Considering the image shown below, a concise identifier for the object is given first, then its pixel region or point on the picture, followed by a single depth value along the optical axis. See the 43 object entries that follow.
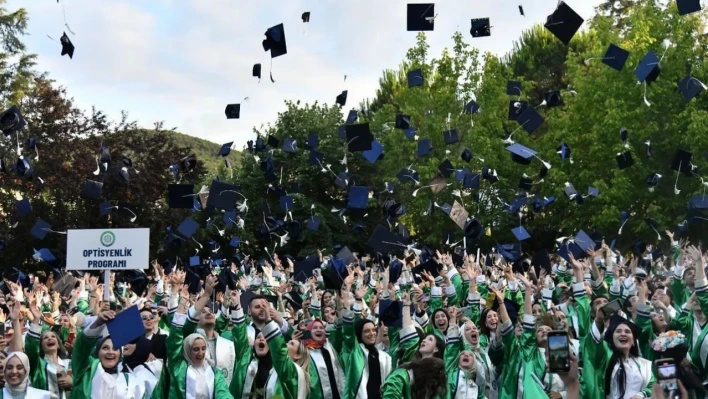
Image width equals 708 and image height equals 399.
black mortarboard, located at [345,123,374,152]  13.88
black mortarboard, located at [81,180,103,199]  17.83
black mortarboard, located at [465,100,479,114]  25.33
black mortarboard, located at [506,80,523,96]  20.08
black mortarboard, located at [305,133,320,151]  19.62
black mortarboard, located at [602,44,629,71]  16.75
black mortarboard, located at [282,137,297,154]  19.80
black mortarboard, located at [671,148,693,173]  17.47
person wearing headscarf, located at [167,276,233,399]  5.70
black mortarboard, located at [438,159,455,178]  19.72
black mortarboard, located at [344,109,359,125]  21.08
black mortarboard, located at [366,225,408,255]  13.00
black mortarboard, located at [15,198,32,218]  18.21
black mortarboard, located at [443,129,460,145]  23.53
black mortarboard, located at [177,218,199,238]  14.61
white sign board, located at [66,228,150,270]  11.27
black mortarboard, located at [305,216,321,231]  18.98
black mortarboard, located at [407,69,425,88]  20.81
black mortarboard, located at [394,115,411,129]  20.80
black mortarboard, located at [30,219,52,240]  16.66
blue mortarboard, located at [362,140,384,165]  15.51
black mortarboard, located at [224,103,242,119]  17.19
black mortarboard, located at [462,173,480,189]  20.70
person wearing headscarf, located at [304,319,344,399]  6.79
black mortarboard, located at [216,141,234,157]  19.27
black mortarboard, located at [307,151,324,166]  19.63
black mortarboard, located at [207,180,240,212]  13.34
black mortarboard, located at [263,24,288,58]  13.03
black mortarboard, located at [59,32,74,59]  14.89
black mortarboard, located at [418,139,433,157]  20.19
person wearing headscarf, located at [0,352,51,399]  5.59
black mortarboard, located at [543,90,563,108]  19.09
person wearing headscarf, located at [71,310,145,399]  5.79
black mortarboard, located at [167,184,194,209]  13.77
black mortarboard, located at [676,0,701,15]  14.35
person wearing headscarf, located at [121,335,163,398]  6.33
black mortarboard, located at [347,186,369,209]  15.23
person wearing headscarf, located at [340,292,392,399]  6.75
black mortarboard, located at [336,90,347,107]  19.69
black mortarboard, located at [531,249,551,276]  12.67
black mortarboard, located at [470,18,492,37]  16.20
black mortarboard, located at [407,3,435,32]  13.90
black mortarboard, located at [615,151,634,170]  20.02
